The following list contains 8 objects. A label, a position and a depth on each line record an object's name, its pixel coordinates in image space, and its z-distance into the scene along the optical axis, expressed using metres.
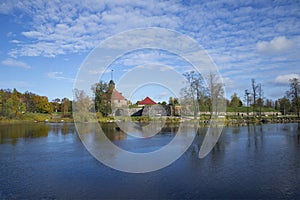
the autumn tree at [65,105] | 58.93
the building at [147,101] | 68.38
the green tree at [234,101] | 61.34
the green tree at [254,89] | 48.84
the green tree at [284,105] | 52.64
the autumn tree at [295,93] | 45.00
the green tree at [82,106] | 45.56
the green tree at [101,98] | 48.41
